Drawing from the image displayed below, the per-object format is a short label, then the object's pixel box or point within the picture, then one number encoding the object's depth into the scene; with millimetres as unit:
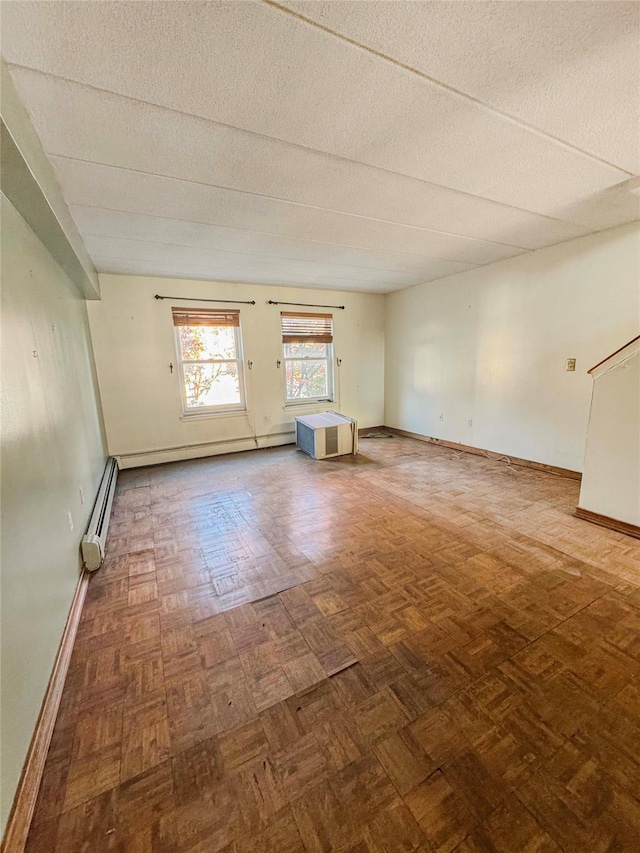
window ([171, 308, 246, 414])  4195
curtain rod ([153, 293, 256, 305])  4073
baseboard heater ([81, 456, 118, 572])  2043
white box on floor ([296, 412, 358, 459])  4258
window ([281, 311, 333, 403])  4816
